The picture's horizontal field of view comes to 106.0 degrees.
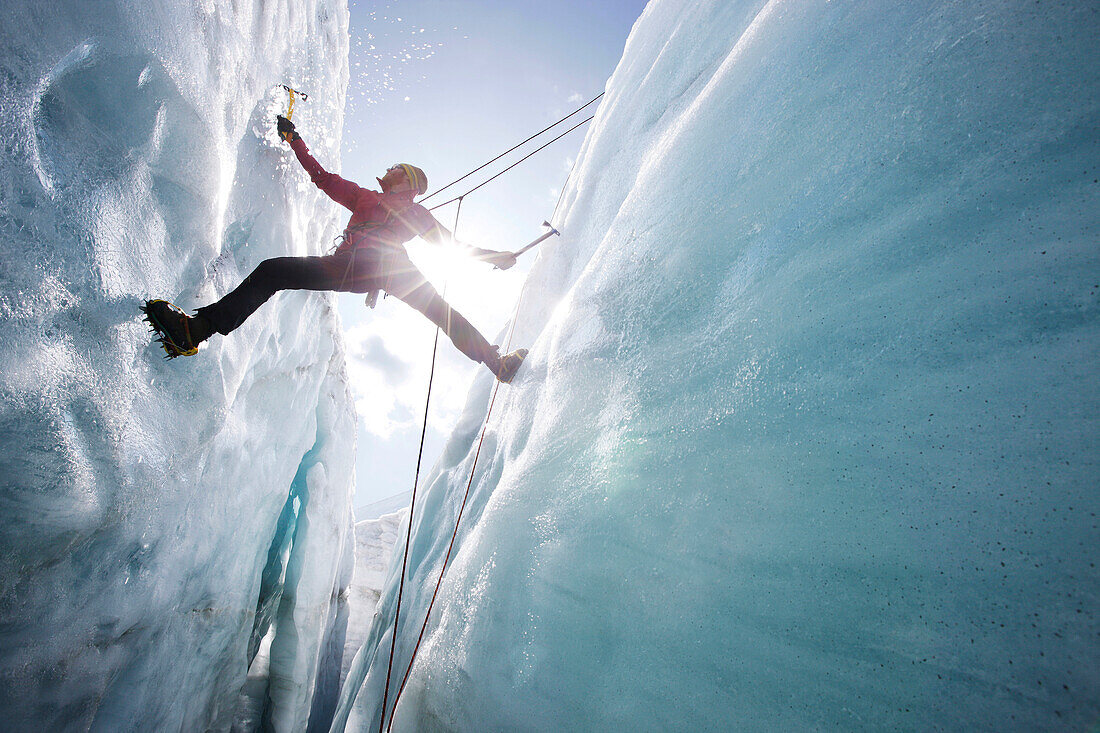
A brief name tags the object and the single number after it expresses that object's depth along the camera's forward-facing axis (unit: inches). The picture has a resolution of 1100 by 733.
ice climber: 73.3
